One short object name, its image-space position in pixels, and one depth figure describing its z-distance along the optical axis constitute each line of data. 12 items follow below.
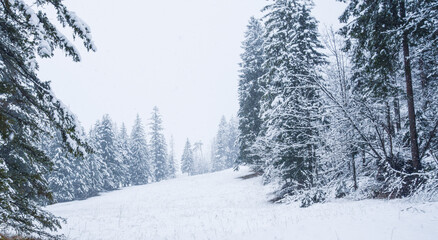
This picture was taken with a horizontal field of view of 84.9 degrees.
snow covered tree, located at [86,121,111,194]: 34.72
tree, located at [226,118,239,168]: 60.69
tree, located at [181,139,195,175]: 65.69
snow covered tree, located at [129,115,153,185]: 46.84
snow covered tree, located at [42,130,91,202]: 29.75
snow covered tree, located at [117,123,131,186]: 42.35
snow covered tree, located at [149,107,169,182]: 51.84
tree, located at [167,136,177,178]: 64.69
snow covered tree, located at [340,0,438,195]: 7.88
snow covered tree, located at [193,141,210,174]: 82.02
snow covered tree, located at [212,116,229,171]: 61.75
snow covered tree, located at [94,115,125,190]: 38.56
